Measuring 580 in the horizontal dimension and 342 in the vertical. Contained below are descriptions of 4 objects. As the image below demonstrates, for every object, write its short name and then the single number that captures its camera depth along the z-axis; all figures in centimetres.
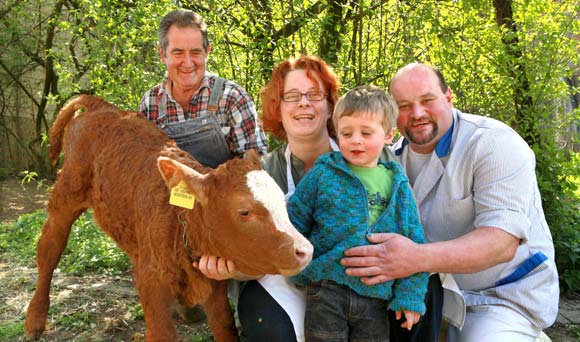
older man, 380
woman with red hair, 292
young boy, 268
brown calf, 247
